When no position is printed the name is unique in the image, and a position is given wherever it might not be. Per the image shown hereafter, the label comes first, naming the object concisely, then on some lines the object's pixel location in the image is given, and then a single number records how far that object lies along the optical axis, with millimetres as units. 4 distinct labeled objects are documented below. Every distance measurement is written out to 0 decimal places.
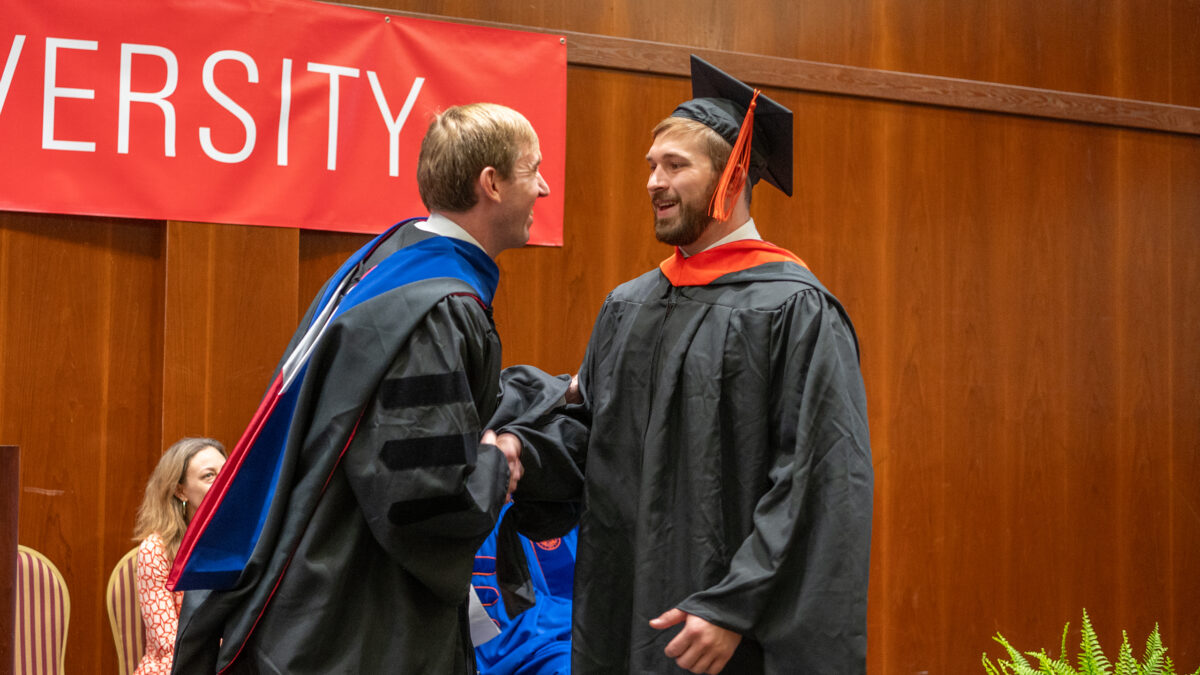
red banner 3916
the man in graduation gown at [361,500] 2016
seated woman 3652
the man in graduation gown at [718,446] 2115
